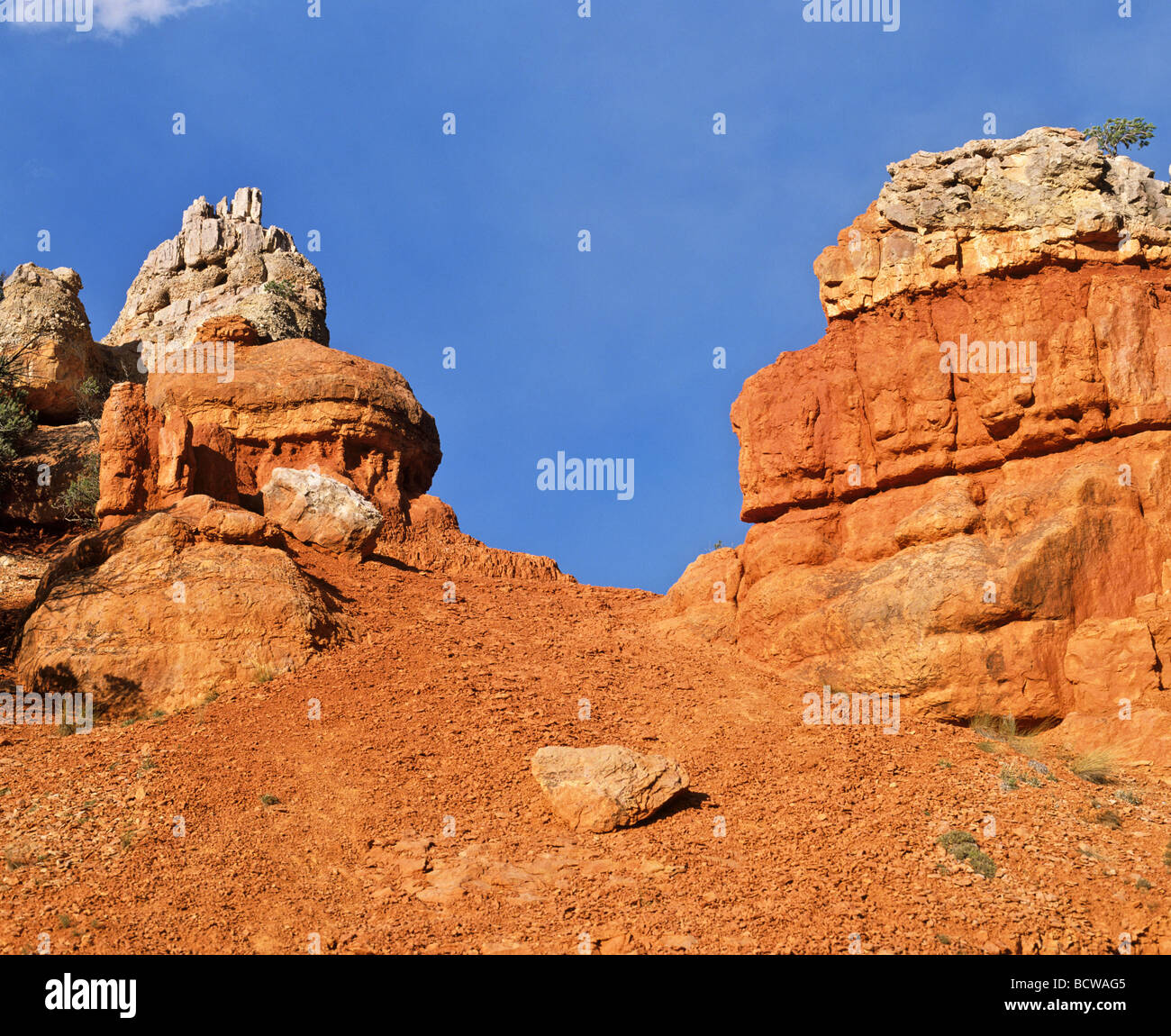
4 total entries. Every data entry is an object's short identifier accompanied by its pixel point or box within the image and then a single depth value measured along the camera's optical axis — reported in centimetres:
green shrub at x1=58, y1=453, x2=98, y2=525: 2648
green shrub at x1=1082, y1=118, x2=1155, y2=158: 2206
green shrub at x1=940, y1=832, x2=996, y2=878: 1297
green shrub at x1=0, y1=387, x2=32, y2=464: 2733
